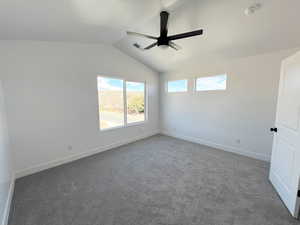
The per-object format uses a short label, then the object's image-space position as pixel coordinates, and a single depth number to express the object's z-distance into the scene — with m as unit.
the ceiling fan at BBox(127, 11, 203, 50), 2.20
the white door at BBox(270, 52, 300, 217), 1.63
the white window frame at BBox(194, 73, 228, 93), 4.04
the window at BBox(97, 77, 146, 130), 3.59
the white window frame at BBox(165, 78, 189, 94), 4.28
